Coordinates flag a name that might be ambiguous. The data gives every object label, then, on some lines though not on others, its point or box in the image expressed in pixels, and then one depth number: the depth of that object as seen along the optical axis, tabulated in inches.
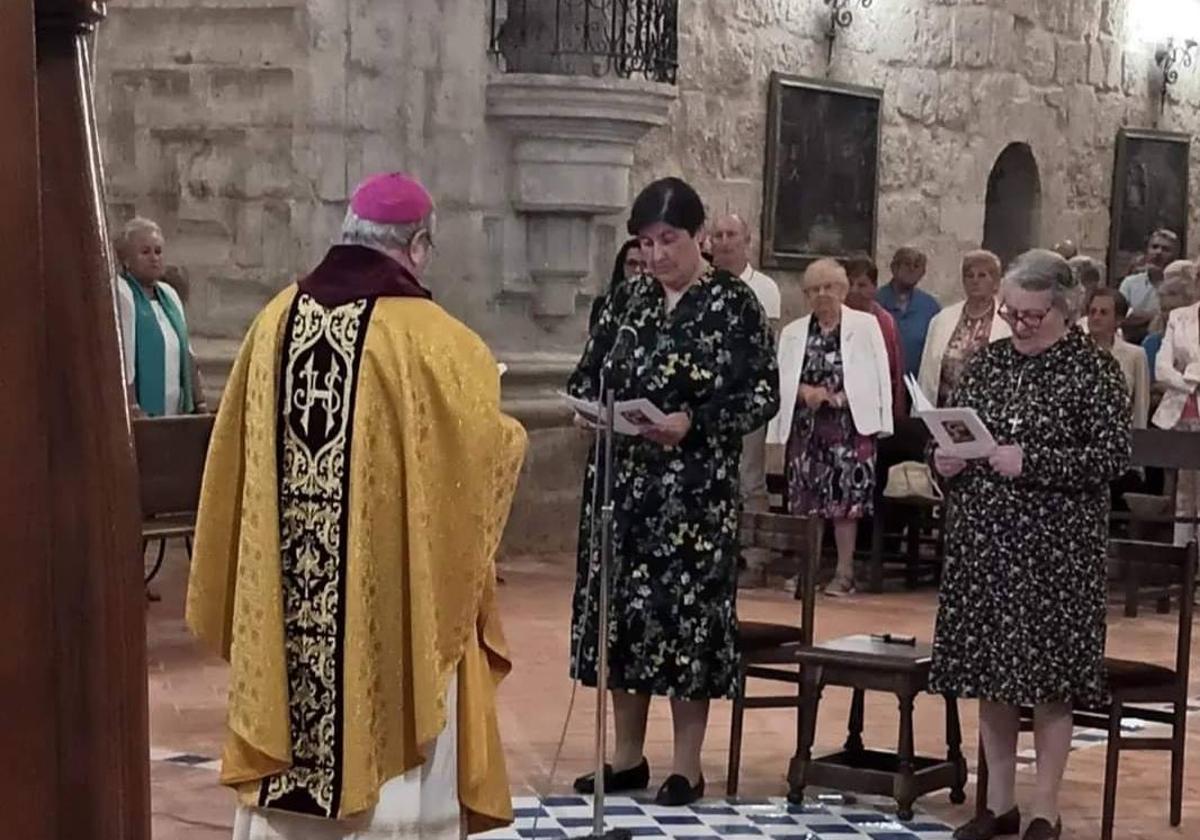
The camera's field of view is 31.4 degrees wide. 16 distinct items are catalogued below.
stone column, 400.5
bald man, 337.1
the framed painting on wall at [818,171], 481.7
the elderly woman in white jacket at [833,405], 371.6
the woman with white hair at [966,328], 386.3
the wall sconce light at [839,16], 499.8
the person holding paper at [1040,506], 192.9
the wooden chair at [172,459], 248.7
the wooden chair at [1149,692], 205.6
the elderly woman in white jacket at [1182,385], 389.7
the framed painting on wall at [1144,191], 610.9
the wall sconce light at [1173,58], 630.5
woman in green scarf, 319.9
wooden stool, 210.8
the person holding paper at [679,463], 208.8
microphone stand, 188.5
